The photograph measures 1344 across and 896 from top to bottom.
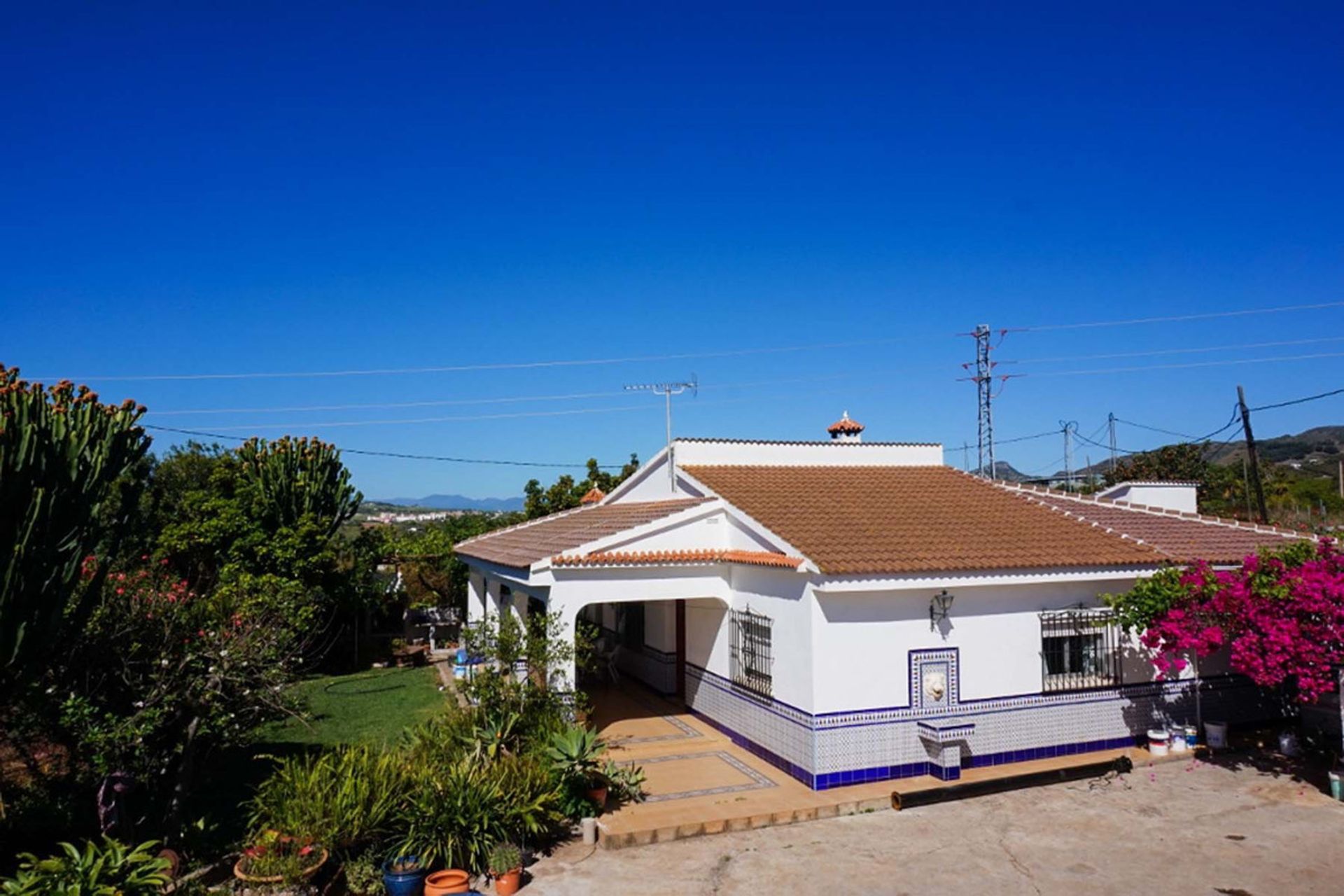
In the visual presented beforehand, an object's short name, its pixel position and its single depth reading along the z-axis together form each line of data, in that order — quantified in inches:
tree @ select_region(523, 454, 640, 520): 1339.8
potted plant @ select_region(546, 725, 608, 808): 422.9
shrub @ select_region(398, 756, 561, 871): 366.3
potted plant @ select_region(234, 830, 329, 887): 327.3
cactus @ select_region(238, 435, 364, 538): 901.8
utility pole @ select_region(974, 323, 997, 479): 1365.7
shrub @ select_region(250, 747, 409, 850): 352.5
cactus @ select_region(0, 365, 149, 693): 315.9
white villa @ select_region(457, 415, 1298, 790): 482.9
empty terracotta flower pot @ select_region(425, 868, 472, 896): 346.9
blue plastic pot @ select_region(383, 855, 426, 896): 345.7
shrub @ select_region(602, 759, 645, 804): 450.6
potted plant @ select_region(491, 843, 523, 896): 351.9
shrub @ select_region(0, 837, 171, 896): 282.4
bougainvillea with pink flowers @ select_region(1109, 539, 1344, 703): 435.5
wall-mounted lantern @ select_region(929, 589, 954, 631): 500.7
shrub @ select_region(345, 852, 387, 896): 351.9
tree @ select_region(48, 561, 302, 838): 344.5
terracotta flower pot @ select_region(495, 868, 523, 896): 351.3
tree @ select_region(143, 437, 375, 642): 870.4
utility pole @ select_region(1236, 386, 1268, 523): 1136.2
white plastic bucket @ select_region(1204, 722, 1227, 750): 534.6
